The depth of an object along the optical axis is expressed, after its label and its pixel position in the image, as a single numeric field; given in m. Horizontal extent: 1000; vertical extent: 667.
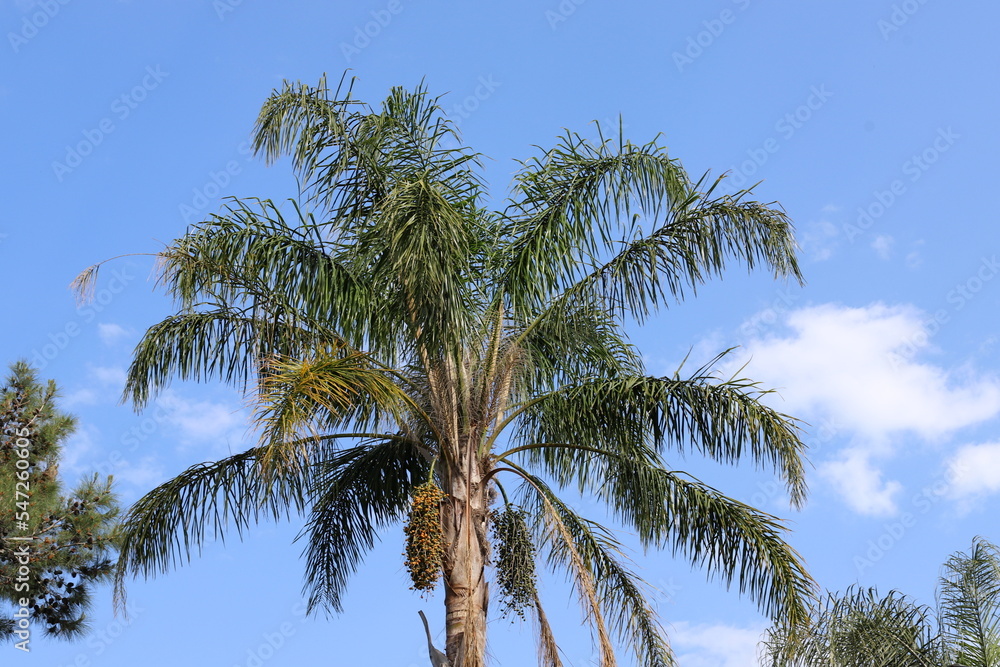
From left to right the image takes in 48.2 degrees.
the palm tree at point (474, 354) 9.16
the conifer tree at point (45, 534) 12.62
